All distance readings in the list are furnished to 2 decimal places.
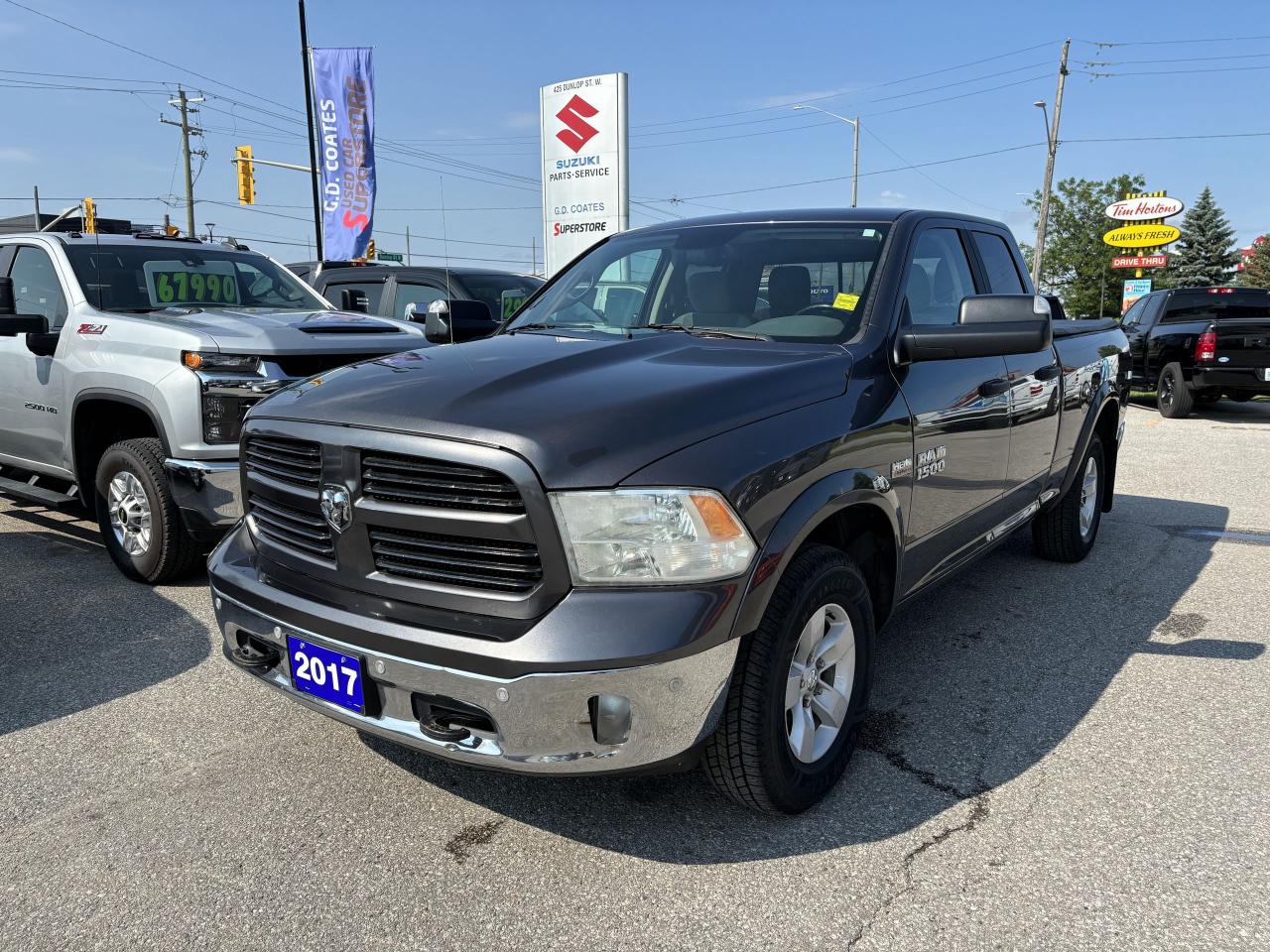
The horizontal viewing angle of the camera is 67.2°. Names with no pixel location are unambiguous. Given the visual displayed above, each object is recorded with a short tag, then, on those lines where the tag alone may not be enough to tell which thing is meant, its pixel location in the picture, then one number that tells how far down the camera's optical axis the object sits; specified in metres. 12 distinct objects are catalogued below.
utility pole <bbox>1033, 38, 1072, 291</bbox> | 33.62
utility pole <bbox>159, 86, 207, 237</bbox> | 42.69
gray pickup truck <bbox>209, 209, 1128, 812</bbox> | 2.24
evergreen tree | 67.56
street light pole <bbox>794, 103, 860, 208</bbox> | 39.01
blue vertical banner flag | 14.12
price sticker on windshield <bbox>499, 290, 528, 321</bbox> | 8.52
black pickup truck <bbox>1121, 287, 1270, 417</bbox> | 12.27
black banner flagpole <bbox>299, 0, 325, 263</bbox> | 15.73
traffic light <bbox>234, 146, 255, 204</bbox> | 24.44
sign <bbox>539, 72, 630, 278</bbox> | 11.48
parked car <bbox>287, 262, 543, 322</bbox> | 9.05
